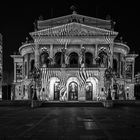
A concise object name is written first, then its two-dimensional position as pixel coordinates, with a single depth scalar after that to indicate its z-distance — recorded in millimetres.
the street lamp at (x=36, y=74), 27245
